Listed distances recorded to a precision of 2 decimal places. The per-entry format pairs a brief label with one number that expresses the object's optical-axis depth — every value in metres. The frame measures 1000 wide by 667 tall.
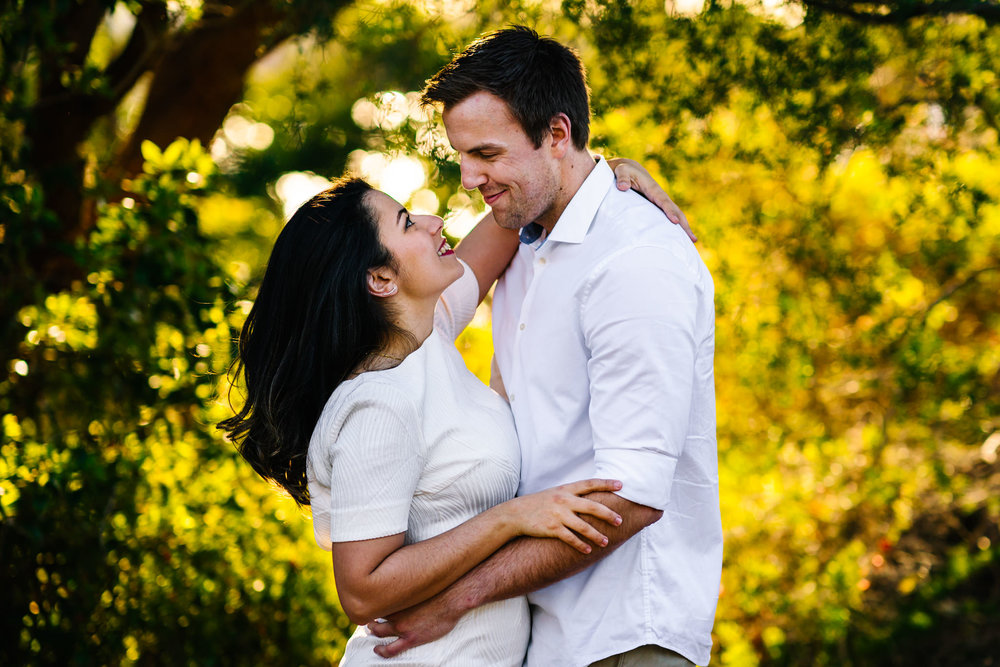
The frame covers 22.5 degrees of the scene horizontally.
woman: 3.00
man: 3.03
